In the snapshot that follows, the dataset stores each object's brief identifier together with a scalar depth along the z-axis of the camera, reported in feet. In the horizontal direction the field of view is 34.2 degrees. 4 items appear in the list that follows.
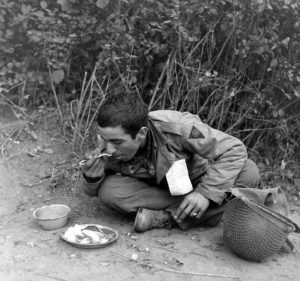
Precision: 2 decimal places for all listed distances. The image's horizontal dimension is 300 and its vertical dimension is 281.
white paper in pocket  10.37
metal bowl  10.52
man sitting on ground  9.86
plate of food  9.77
